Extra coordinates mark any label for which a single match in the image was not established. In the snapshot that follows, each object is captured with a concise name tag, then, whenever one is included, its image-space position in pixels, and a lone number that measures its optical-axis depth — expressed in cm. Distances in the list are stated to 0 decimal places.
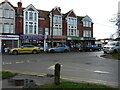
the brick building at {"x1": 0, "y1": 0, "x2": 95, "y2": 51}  3356
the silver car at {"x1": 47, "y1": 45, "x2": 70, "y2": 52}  2922
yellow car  2437
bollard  525
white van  2386
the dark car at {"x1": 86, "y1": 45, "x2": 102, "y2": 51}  3574
